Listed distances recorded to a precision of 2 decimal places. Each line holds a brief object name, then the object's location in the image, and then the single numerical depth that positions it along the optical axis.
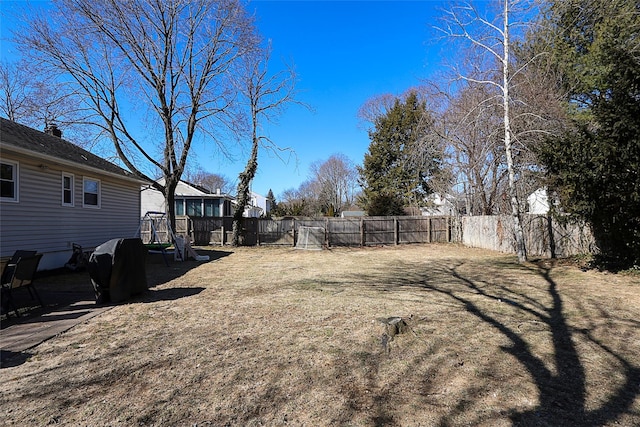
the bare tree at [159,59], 12.35
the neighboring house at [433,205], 25.62
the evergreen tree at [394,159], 27.09
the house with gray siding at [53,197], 7.43
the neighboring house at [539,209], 28.68
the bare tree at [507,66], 9.73
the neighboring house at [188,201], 27.06
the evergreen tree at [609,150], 7.11
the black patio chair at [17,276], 4.68
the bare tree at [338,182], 45.12
